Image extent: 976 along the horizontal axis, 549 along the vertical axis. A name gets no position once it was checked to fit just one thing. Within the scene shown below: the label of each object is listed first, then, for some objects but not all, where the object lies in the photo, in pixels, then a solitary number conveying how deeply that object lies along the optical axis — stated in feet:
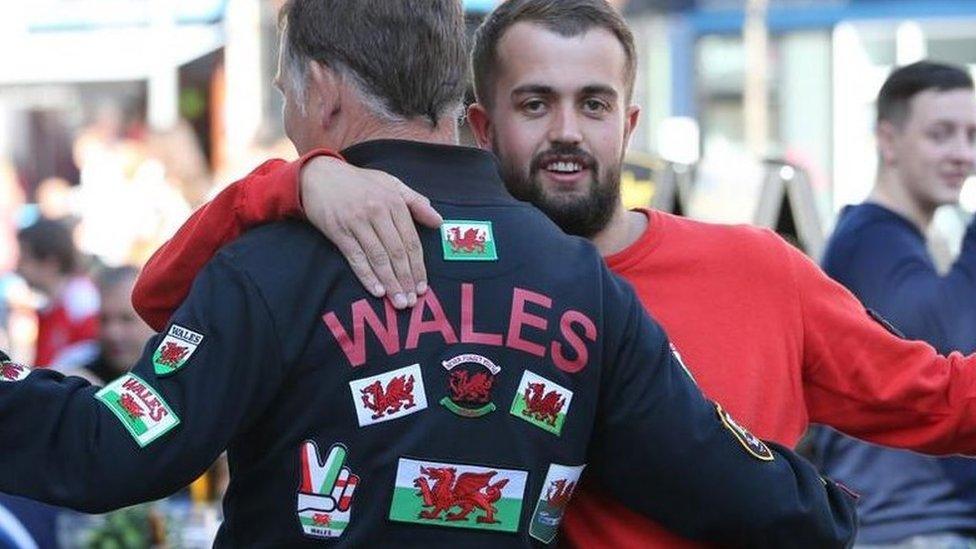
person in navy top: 27.78
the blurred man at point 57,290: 56.62
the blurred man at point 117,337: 42.13
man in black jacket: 15.57
